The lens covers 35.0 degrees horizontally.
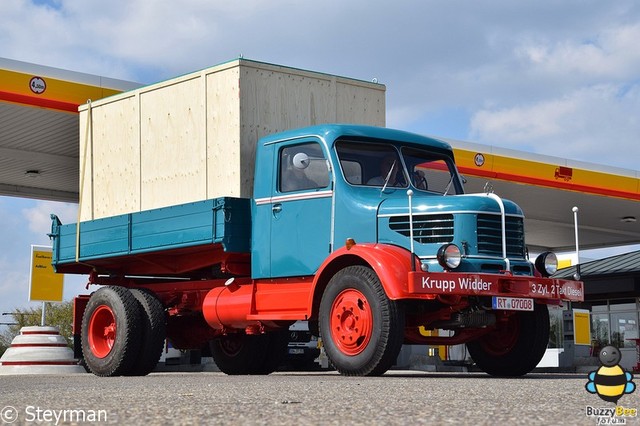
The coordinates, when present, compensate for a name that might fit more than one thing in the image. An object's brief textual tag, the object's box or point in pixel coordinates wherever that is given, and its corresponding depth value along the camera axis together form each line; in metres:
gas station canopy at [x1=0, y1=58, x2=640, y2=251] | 17.59
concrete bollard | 16.80
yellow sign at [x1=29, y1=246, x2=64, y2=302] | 21.61
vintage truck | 10.07
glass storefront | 30.97
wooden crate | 12.14
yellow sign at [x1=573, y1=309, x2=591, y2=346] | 27.08
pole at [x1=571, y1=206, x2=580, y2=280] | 10.89
